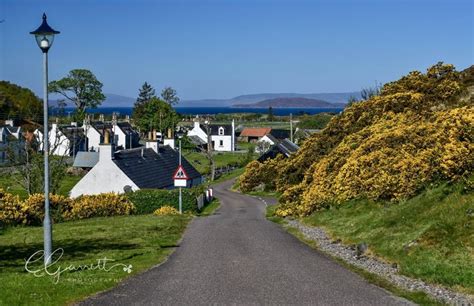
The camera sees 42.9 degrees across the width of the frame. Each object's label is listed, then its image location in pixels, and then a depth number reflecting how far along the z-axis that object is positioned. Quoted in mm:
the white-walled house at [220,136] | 123562
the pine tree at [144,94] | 169538
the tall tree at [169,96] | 163125
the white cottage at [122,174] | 41031
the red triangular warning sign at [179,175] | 31688
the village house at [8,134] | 86375
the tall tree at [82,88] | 139000
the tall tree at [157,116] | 124281
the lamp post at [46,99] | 14312
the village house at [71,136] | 94688
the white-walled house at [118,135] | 103812
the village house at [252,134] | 141638
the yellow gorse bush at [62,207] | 29078
